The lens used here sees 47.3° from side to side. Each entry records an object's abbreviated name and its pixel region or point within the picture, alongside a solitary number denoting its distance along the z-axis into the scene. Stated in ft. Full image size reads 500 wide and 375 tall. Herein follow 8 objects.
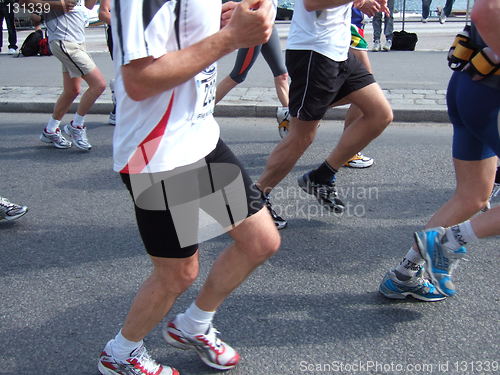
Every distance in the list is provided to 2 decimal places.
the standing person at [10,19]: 40.67
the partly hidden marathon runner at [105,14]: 18.66
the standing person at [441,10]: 54.29
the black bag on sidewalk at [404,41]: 34.71
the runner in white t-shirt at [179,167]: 5.69
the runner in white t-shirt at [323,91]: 11.22
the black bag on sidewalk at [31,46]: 37.68
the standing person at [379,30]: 35.67
